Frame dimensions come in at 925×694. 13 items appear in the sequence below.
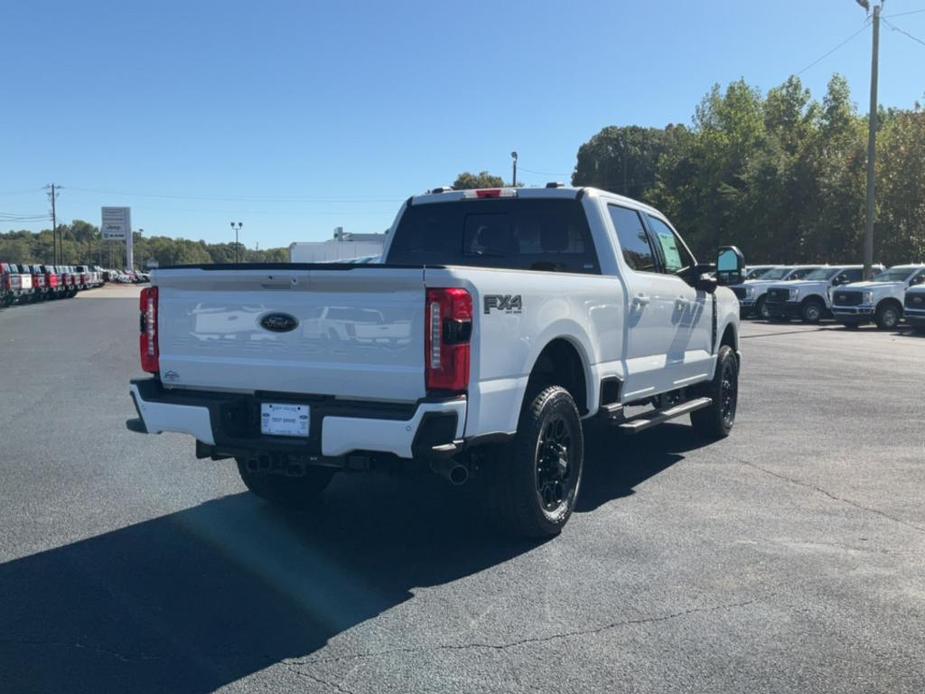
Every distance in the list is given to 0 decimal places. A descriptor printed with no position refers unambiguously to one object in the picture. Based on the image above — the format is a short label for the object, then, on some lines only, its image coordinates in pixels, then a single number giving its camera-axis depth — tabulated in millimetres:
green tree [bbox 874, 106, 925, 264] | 38250
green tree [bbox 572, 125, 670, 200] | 83438
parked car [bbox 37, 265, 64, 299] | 44562
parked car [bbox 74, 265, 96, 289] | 56706
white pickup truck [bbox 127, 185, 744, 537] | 4574
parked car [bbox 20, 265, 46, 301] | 42047
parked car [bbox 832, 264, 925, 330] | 26266
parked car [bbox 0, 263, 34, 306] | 36875
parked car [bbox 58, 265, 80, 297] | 49225
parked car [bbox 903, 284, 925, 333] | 24172
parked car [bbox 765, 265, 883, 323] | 29453
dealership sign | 116438
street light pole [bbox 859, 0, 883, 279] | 28391
